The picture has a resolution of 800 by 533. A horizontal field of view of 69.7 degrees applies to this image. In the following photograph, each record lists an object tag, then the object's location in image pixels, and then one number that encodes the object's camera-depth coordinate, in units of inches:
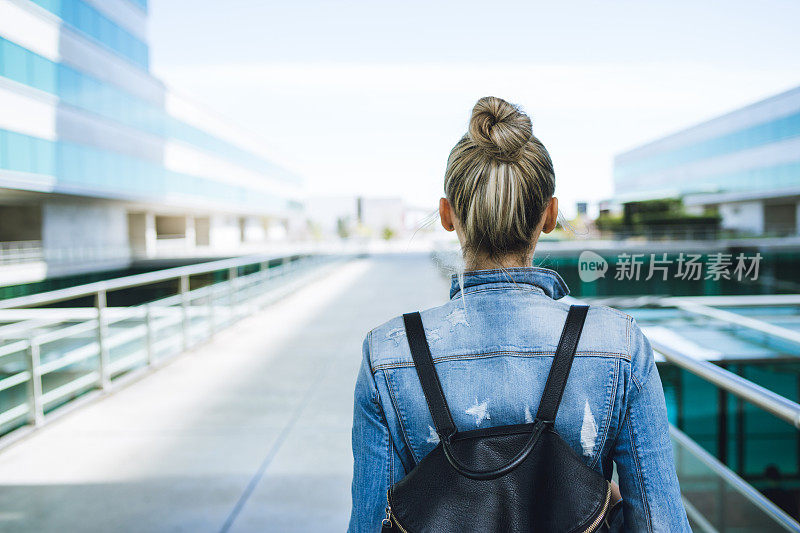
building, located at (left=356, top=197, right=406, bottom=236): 2770.7
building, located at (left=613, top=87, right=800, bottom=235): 1254.9
